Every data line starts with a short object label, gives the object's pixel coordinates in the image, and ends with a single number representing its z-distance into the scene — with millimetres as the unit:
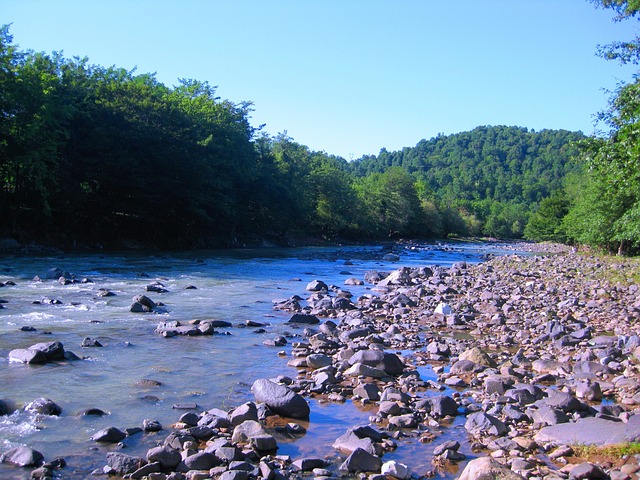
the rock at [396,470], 5219
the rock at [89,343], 10369
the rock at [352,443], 5754
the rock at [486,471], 4914
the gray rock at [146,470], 5129
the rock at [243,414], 6516
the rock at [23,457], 5281
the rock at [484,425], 6293
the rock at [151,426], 6305
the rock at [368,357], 8995
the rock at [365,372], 8695
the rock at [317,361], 9352
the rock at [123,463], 5215
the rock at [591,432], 5762
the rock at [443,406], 6930
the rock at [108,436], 5973
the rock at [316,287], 21156
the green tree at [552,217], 83000
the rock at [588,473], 4992
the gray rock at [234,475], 4980
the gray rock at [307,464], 5418
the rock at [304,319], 13841
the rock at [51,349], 9156
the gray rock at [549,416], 6457
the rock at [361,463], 5395
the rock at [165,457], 5359
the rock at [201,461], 5315
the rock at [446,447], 5777
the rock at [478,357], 9258
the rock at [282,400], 6984
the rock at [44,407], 6754
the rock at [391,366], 8875
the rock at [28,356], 8969
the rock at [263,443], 5852
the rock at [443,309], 14734
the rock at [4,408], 6660
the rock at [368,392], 7612
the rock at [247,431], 6039
